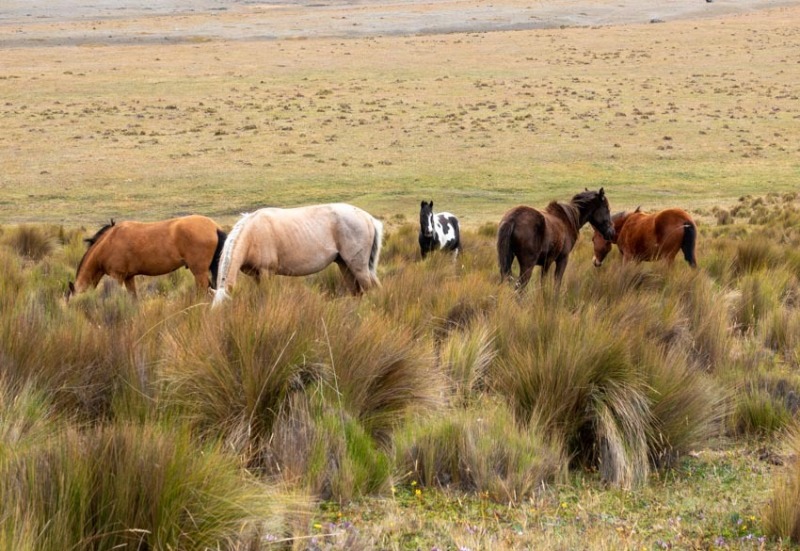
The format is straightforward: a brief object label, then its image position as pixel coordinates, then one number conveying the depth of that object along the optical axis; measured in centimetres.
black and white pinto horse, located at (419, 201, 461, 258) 3316
